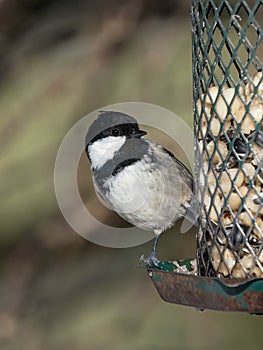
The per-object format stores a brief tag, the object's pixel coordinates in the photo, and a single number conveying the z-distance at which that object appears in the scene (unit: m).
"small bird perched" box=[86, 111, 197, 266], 5.04
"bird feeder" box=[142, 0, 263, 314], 4.24
